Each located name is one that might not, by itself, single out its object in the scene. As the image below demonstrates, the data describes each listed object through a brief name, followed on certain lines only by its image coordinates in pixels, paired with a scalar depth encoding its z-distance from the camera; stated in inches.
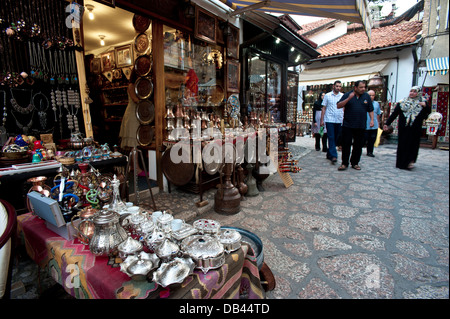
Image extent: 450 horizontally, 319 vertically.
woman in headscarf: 218.1
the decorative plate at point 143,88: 168.1
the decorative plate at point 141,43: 170.6
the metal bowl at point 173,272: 41.2
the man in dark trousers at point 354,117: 222.7
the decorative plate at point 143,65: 169.1
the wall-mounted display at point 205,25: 180.1
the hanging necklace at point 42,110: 113.7
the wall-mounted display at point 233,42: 219.0
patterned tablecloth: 43.0
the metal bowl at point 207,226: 57.7
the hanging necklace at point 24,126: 109.4
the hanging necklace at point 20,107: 104.8
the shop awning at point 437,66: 389.1
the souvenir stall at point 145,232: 44.9
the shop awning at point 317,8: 160.1
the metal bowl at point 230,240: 54.3
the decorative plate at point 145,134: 176.6
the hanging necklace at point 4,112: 102.3
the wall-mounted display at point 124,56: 230.5
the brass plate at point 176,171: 148.1
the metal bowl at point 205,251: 47.3
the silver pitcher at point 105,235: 50.6
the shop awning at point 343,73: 467.5
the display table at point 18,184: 92.1
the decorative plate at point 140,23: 166.1
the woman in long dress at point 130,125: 188.5
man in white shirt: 251.5
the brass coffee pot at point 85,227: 57.0
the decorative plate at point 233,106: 225.0
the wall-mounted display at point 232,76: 223.7
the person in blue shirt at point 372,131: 290.3
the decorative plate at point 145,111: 172.1
